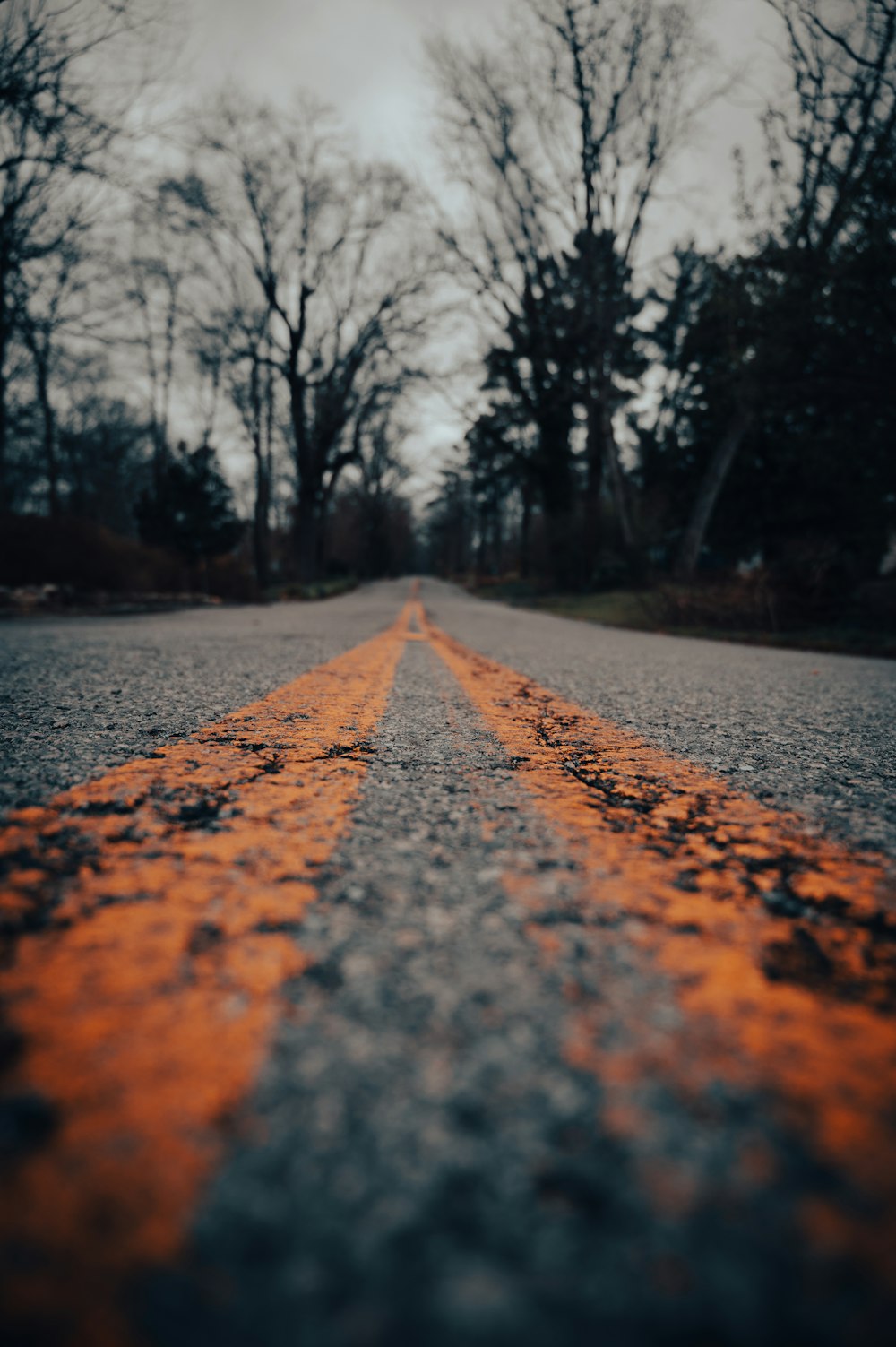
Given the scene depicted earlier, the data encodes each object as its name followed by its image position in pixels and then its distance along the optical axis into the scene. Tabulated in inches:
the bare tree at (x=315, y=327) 807.7
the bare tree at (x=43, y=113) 304.2
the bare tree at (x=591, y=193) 608.1
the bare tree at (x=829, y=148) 332.8
